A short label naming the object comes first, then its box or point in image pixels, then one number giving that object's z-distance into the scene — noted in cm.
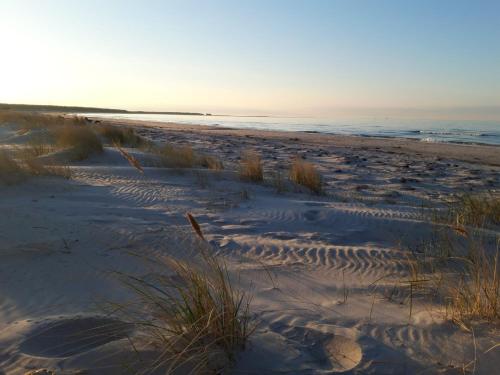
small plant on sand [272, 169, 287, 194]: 706
